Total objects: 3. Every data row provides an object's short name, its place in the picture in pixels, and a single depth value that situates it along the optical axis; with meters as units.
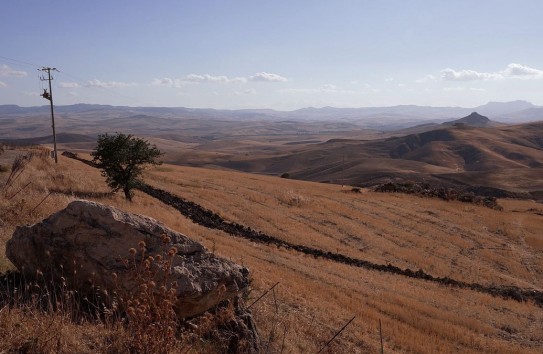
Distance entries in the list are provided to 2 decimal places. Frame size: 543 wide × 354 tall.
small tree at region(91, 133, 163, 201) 27.75
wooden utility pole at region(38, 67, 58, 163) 44.36
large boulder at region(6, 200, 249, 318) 6.55
